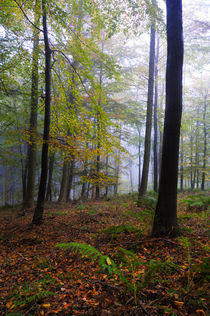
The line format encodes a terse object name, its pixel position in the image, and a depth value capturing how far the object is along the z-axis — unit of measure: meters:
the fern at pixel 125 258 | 2.93
